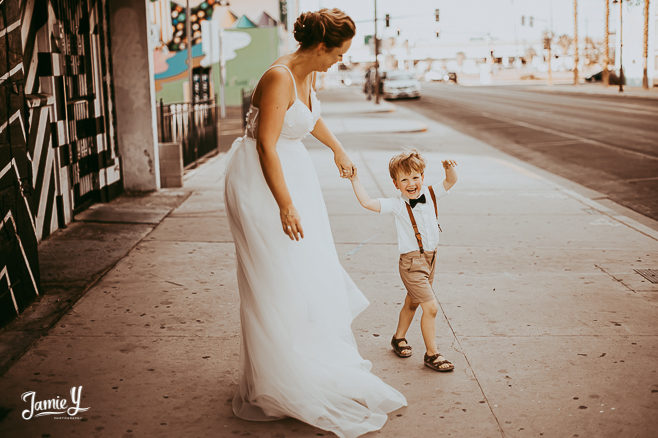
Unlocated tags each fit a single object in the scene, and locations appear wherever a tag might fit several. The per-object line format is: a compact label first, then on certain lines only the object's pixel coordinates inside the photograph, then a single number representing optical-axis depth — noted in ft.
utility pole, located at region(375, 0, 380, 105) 120.67
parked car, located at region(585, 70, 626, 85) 235.81
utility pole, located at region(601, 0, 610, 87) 190.61
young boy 13.34
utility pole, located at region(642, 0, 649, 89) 166.50
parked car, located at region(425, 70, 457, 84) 317.44
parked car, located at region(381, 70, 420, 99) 141.59
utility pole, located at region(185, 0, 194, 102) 44.39
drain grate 19.39
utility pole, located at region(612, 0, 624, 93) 168.94
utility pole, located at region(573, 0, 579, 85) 221.46
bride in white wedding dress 10.95
